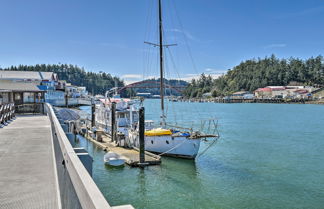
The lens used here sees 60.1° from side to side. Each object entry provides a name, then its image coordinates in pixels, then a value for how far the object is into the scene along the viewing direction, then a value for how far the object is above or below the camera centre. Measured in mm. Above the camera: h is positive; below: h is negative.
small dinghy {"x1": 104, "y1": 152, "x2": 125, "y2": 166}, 19516 -4359
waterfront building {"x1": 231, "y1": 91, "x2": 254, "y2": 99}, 181688 +994
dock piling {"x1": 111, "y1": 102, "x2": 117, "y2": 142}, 27562 -2378
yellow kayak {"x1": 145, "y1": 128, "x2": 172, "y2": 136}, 22609 -2844
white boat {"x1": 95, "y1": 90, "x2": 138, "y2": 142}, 30453 -1947
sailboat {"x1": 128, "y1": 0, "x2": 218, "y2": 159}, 21922 -3604
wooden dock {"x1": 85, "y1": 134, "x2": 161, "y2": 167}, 19905 -4462
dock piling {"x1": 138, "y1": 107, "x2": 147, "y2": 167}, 19438 -3039
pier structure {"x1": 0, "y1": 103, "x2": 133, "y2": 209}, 2996 -1846
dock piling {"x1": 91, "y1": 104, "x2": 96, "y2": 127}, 36106 -2524
